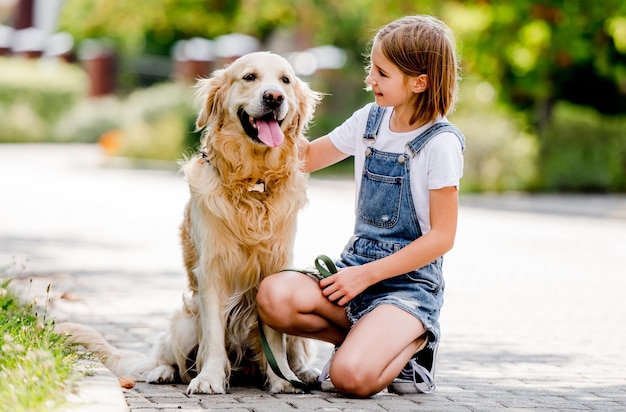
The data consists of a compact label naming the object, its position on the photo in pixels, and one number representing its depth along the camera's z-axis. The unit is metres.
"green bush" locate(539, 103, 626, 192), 23.66
